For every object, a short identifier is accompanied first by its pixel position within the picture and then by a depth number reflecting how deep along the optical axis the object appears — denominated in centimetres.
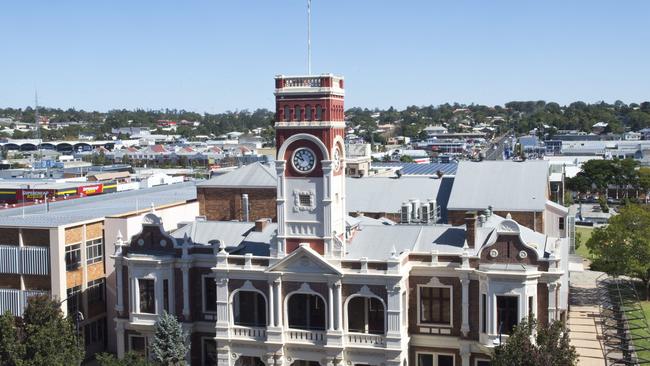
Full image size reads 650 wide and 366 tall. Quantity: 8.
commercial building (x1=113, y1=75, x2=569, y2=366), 3762
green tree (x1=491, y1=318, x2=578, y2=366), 3092
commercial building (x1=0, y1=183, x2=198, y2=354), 4616
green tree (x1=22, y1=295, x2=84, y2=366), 3578
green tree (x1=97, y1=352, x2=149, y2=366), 3404
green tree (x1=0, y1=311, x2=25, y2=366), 3578
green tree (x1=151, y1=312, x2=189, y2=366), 3847
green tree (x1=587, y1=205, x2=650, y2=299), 5659
